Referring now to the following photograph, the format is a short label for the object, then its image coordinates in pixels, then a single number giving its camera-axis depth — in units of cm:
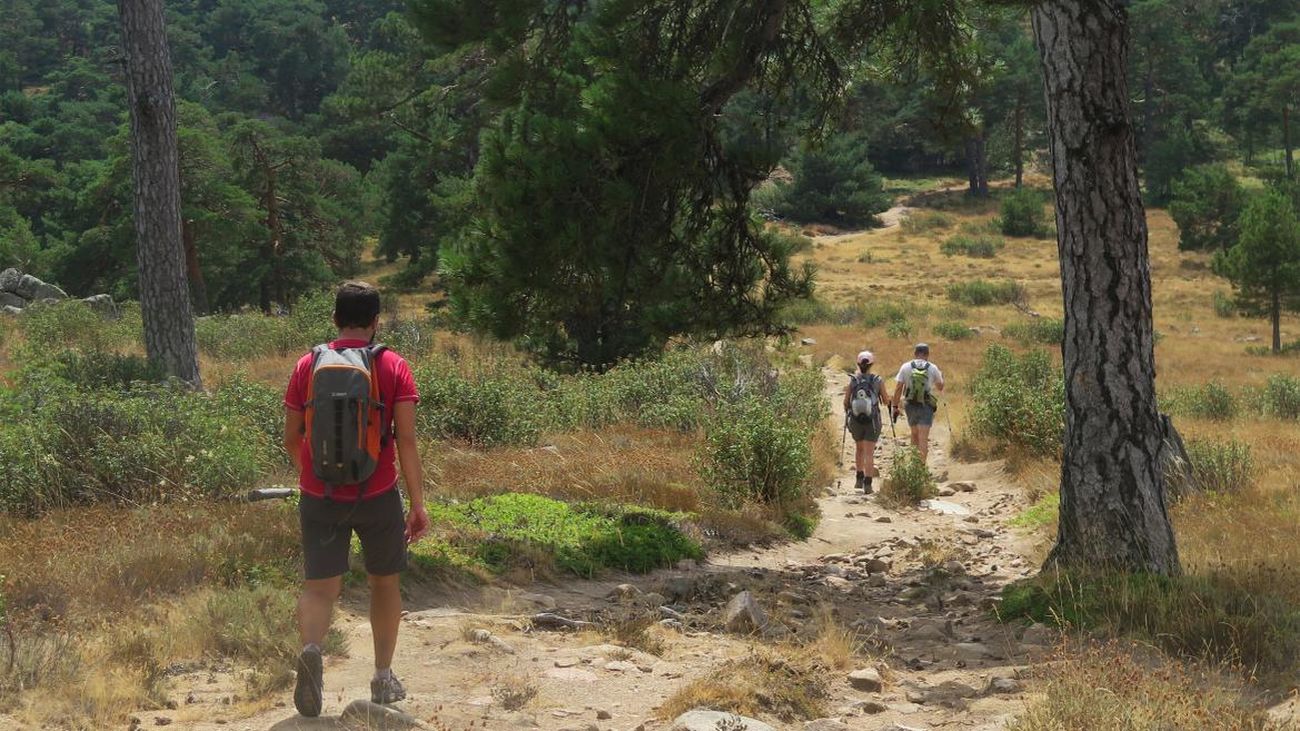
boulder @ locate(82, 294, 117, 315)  2791
